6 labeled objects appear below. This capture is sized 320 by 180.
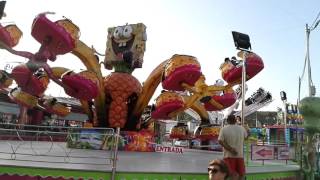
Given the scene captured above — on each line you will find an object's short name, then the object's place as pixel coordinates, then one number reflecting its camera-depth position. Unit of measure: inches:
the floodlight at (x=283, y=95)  1020.5
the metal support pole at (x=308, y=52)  540.1
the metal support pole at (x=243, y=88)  326.3
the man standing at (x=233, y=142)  253.6
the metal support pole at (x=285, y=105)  987.6
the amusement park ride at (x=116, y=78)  386.9
